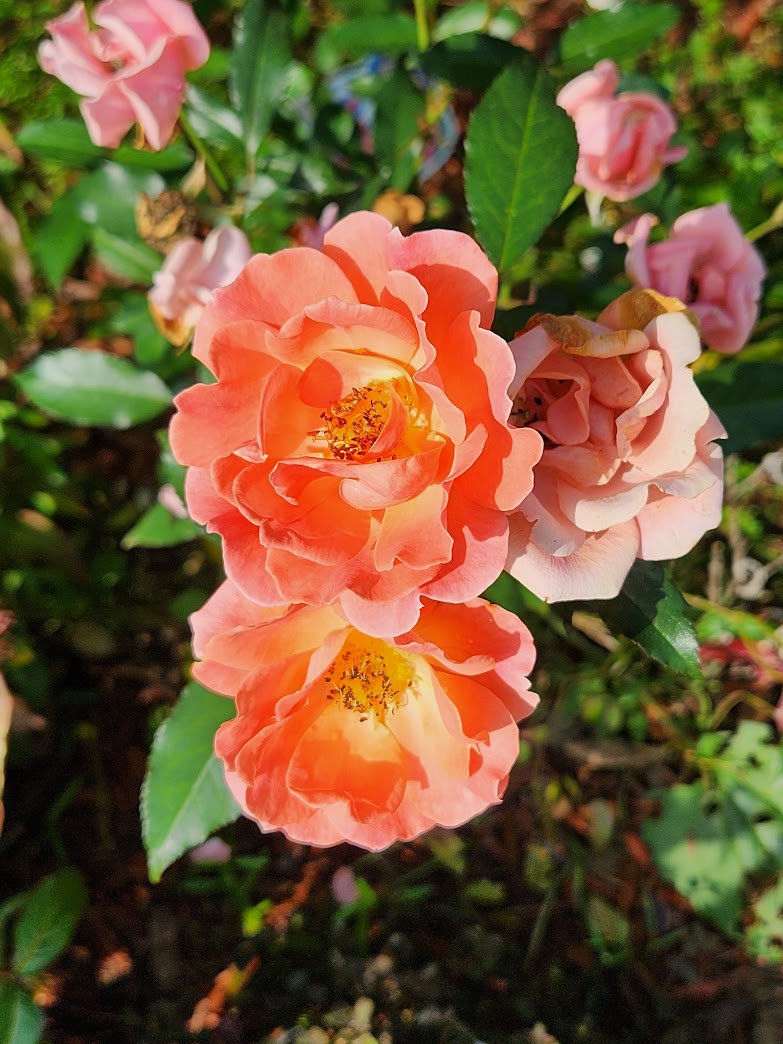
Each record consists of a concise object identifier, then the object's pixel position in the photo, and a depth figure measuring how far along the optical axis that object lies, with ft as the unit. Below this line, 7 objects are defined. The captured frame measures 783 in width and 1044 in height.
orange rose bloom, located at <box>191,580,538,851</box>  0.55
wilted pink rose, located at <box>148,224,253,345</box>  0.77
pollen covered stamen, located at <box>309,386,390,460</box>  0.58
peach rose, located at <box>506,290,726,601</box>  0.53
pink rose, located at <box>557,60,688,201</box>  0.75
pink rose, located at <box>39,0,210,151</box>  0.71
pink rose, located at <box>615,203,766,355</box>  0.78
